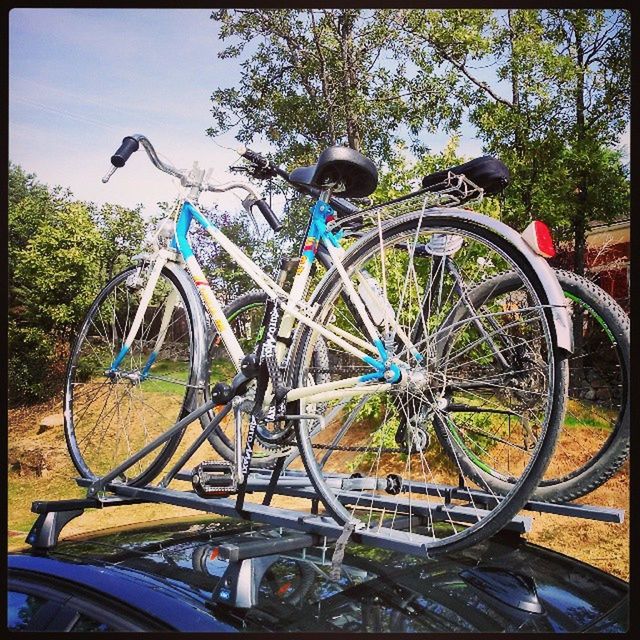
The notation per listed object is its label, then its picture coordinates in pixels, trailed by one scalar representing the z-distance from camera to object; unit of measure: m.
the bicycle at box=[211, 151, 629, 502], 1.76
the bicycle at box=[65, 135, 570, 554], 1.70
